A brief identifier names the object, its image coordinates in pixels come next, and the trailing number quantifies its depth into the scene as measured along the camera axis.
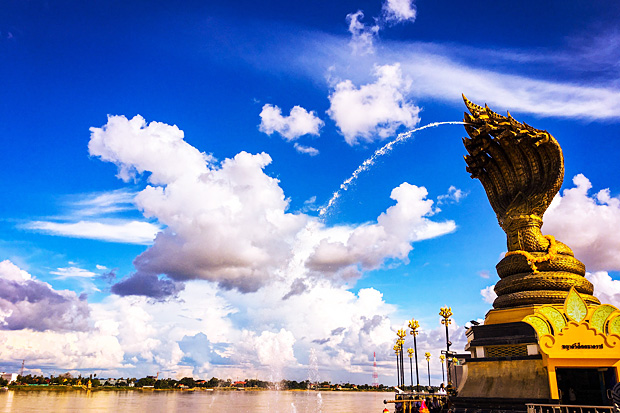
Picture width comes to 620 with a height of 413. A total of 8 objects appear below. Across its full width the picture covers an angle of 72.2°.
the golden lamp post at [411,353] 58.62
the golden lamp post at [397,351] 59.64
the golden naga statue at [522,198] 23.39
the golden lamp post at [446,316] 46.28
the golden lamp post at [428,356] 83.61
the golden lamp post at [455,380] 33.91
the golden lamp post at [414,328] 52.72
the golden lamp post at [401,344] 56.41
